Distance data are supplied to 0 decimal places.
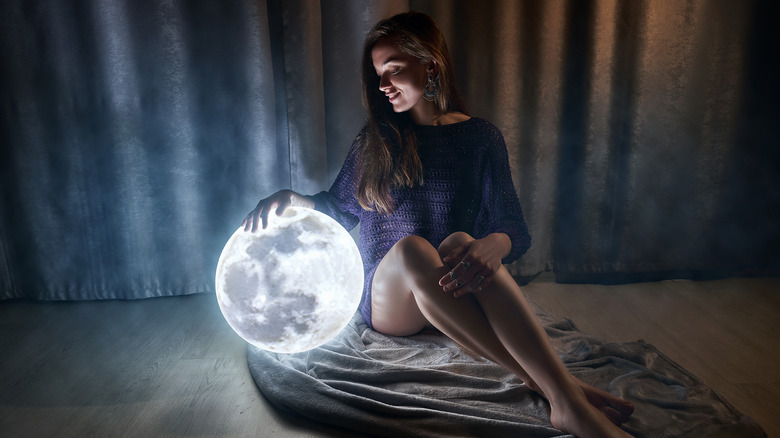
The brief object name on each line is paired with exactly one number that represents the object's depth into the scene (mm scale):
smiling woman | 1419
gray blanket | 1423
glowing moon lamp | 1467
